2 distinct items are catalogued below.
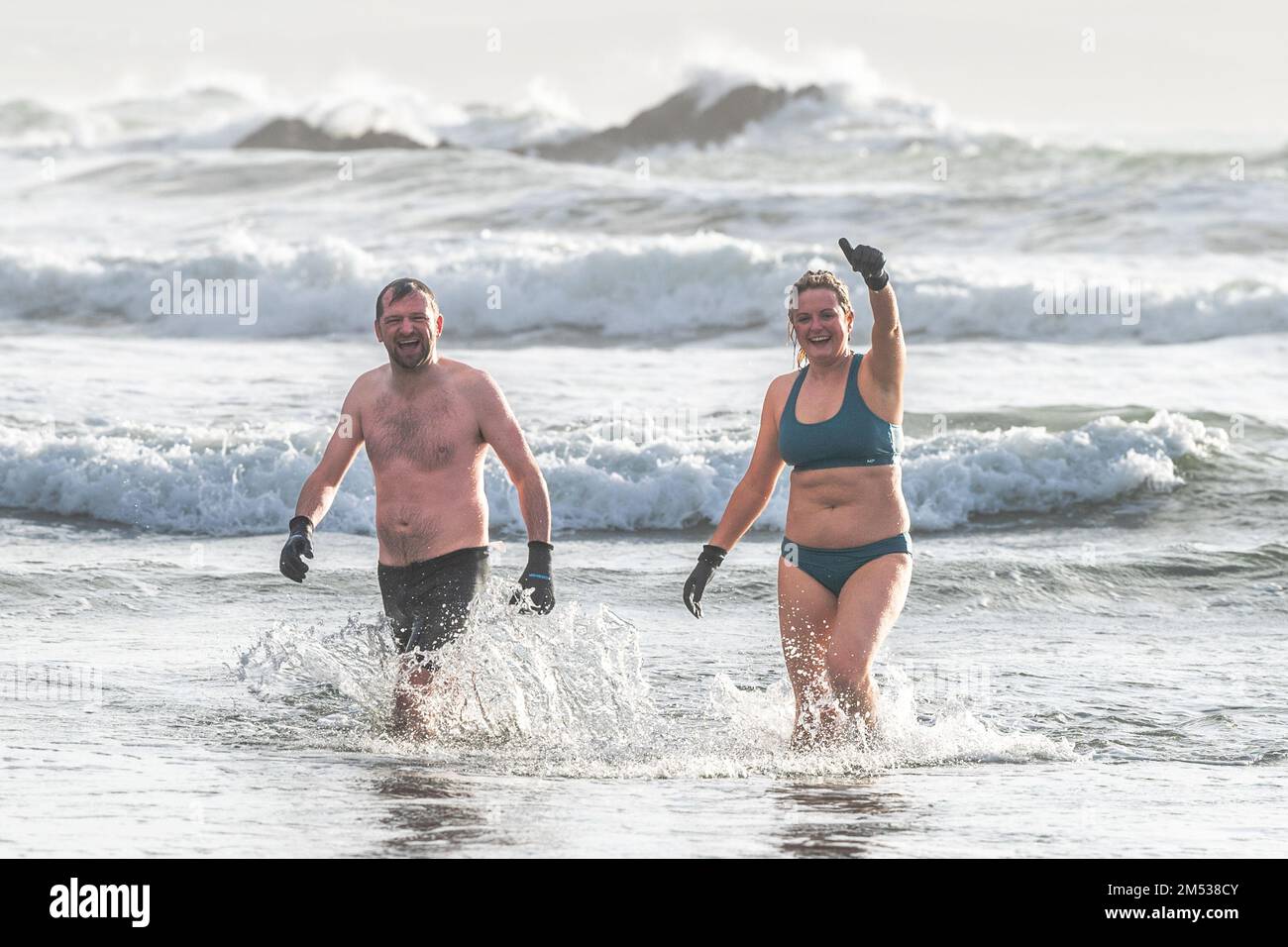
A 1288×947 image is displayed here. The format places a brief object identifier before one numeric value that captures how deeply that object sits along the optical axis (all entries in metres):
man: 12.32
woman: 11.81
